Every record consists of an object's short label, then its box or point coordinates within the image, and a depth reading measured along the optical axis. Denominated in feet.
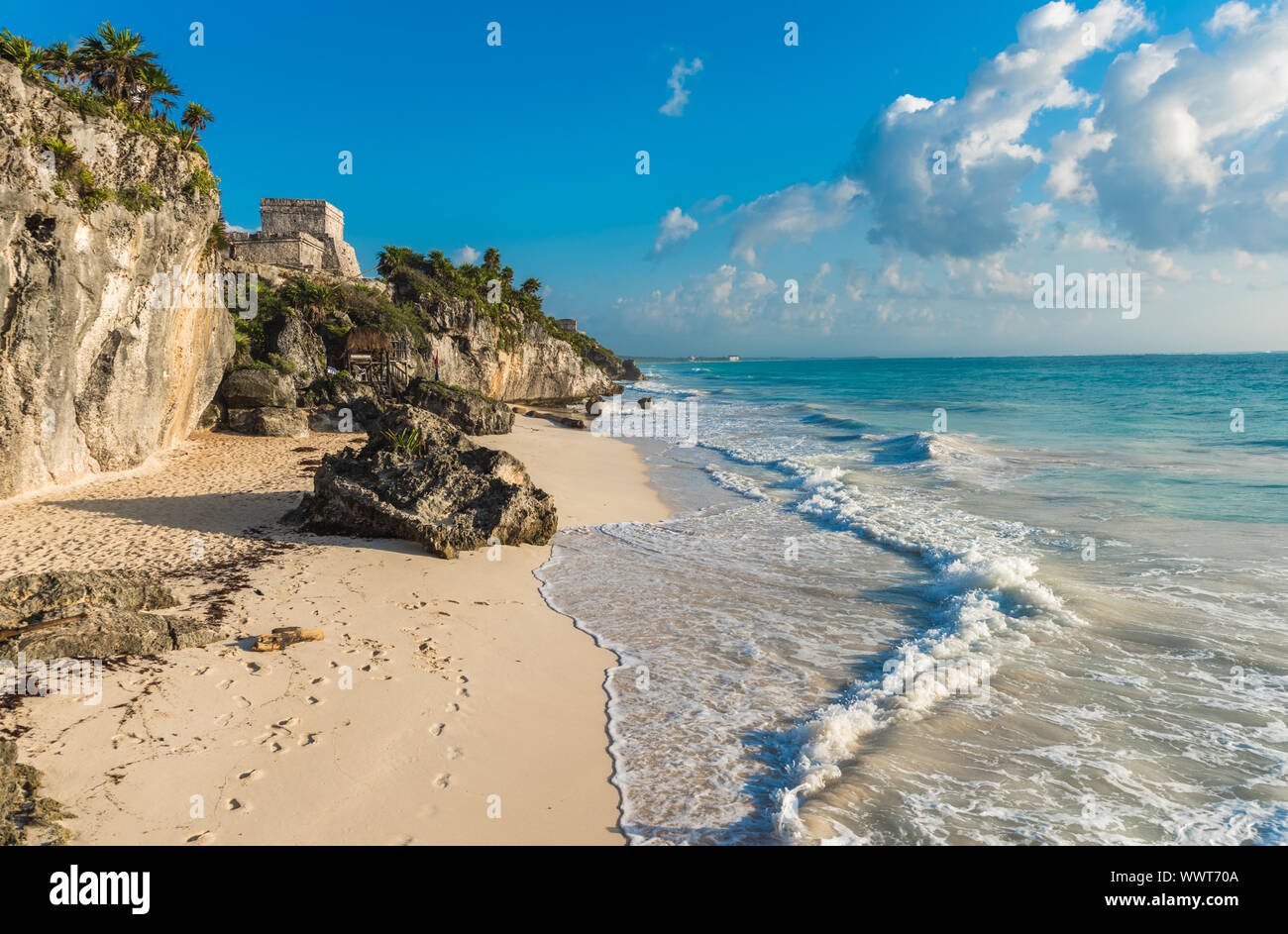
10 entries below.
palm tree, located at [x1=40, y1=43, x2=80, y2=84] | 45.14
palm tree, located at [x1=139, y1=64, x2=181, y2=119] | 47.34
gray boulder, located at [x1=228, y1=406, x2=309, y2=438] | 65.82
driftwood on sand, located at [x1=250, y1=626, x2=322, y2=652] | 21.26
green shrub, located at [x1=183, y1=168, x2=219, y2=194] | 47.50
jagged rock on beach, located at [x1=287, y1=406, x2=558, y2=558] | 34.24
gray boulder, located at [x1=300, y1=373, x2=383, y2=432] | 75.31
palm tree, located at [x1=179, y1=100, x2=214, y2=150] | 52.80
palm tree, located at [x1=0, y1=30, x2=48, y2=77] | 36.45
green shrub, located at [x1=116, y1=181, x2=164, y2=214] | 41.47
